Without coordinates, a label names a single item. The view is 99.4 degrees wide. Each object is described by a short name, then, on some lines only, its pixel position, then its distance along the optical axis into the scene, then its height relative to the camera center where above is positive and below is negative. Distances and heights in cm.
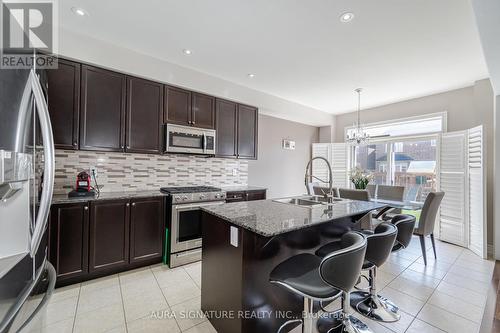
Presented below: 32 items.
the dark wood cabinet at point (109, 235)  241 -81
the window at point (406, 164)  434 +12
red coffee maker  243 -25
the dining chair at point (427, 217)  296 -67
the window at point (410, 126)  427 +95
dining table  298 -53
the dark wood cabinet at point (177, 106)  316 +93
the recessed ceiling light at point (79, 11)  211 +156
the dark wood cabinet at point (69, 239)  218 -79
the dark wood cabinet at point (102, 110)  256 +70
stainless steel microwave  313 +43
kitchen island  144 -67
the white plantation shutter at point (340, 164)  558 +12
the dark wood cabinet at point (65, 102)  237 +73
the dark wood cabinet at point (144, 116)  287 +71
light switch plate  150 -50
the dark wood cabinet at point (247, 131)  401 +70
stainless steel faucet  219 -29
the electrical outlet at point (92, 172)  280 -8
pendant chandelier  412 +62
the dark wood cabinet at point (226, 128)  371 +71
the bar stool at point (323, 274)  120 -69
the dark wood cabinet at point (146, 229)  267 -81
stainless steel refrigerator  74 -13
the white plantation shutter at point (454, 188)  361 -32
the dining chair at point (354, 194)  321 -40
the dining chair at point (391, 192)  398 -45
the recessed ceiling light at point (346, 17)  210 +153
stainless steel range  282 -78
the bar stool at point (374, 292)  164 -119
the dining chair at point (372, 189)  435 -42
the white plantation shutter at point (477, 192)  321 -34
